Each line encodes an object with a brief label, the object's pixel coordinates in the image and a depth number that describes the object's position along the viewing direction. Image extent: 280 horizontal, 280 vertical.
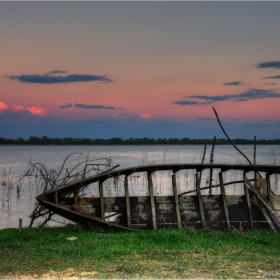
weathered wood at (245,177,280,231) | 10.20
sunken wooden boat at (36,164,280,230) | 10.20
